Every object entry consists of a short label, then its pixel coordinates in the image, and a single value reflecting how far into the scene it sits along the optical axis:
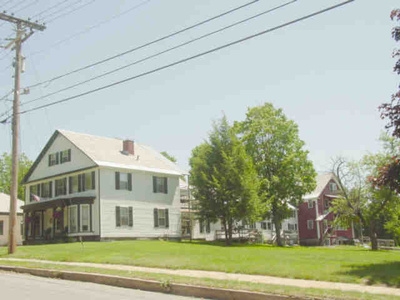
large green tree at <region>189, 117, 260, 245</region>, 36.34
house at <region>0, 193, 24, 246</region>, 43.81
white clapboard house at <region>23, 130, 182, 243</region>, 35.62
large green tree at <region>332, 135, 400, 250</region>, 38.29
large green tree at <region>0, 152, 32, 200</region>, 68.44
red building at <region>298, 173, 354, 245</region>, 61.59
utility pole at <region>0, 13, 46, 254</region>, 22.48
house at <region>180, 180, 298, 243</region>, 42.75
